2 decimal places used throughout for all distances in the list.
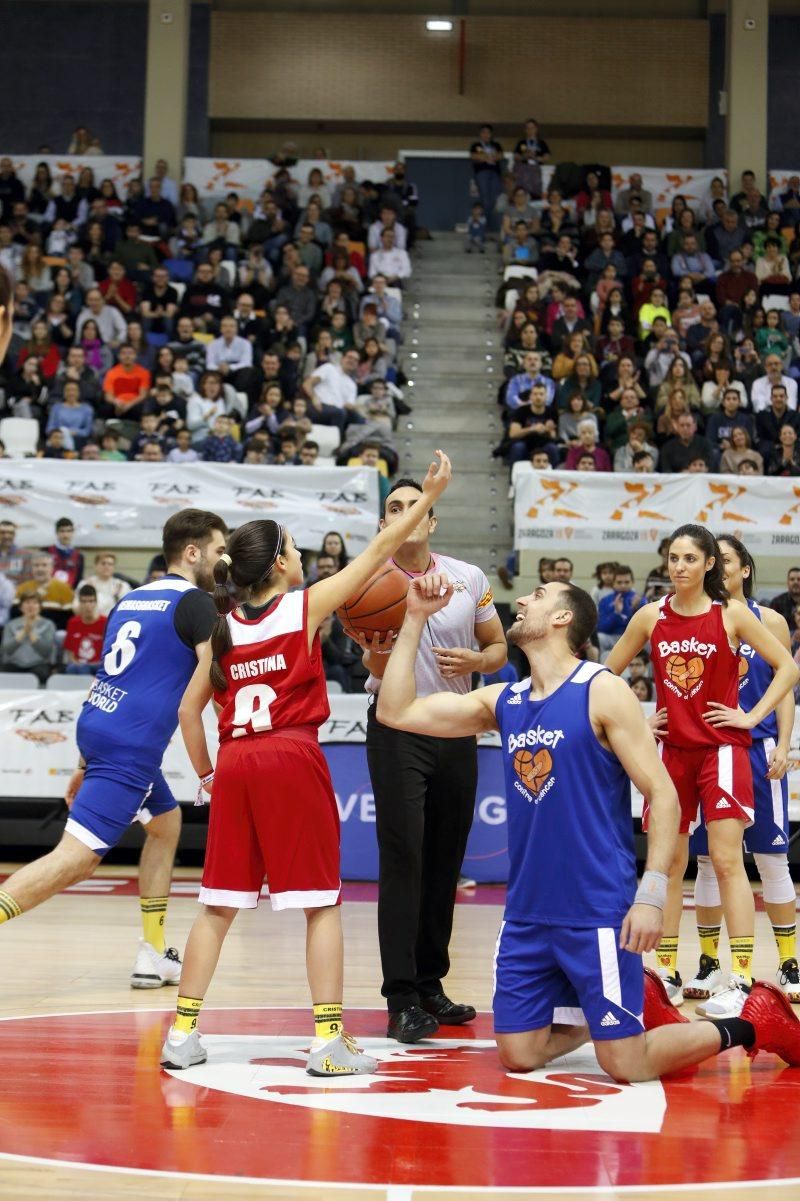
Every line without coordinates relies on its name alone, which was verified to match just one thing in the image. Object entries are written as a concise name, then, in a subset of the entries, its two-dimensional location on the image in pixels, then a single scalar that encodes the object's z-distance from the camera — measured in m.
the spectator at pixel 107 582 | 12.27
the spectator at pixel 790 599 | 11.70
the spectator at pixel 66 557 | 12.78
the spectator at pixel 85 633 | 11.52
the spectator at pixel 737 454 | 14.20
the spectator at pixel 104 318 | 16.36
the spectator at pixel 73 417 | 14.69
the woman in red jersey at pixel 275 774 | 4.32
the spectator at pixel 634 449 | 14.30
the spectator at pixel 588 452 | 14.22
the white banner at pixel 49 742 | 9.87
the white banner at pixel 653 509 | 13.42
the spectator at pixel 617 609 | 11.96
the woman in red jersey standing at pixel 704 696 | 5.54
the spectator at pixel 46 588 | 12.41
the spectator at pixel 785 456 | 14.30
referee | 4.95
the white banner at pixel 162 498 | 13.27
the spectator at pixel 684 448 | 14.28
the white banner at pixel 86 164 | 19.98
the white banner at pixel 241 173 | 19.98
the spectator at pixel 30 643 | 11.44
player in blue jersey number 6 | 5.35
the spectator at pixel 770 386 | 15.34
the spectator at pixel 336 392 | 14.97
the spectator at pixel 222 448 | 14.11
